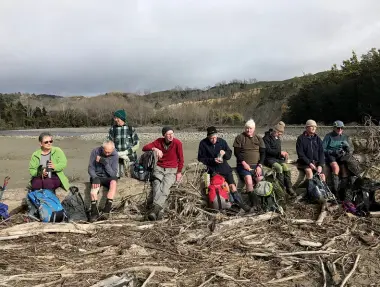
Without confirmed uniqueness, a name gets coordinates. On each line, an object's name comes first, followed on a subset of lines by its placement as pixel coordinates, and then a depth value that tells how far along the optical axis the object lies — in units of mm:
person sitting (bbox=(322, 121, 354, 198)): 7582
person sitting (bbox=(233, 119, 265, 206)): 7161
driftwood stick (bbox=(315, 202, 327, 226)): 5969
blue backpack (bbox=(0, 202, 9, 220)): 6066
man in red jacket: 6648
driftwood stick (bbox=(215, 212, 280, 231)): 5677
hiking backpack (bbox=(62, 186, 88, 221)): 6178
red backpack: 6488
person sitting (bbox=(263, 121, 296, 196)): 7340
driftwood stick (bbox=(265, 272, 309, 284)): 4209
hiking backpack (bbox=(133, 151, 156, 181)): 6861
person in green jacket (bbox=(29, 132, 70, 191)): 6328
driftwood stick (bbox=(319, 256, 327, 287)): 4148
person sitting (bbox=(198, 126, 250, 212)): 6928
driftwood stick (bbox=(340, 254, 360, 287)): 4125
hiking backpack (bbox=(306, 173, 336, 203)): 6889
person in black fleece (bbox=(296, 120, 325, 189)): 7441
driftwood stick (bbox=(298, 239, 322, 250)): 5120
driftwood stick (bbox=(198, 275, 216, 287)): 4078
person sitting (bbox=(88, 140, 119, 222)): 6406
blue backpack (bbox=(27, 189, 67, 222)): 5832
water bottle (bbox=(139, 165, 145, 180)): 7133
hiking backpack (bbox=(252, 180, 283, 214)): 6512
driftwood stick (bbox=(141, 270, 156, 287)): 3990
